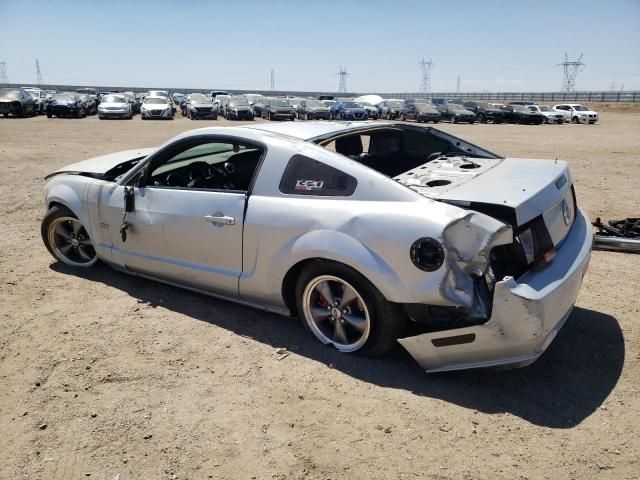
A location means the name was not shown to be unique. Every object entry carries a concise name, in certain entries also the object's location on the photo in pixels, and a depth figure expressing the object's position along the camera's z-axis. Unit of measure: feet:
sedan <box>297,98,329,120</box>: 106.11
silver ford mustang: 9.61
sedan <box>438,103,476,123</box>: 109.60
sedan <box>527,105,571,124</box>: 113.91
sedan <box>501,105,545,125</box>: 109.81
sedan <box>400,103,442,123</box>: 108.06
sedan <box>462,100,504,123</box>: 113.29
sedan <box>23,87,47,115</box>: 105.91
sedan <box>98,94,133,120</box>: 100.58
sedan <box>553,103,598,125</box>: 112.47
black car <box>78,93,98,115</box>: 110.57
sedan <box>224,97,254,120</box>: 102.94
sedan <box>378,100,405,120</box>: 112.88
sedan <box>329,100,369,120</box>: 105.50
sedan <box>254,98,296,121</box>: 105.19
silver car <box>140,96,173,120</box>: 100.89
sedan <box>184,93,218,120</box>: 106.73
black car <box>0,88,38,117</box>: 97.40
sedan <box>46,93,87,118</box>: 99.60
